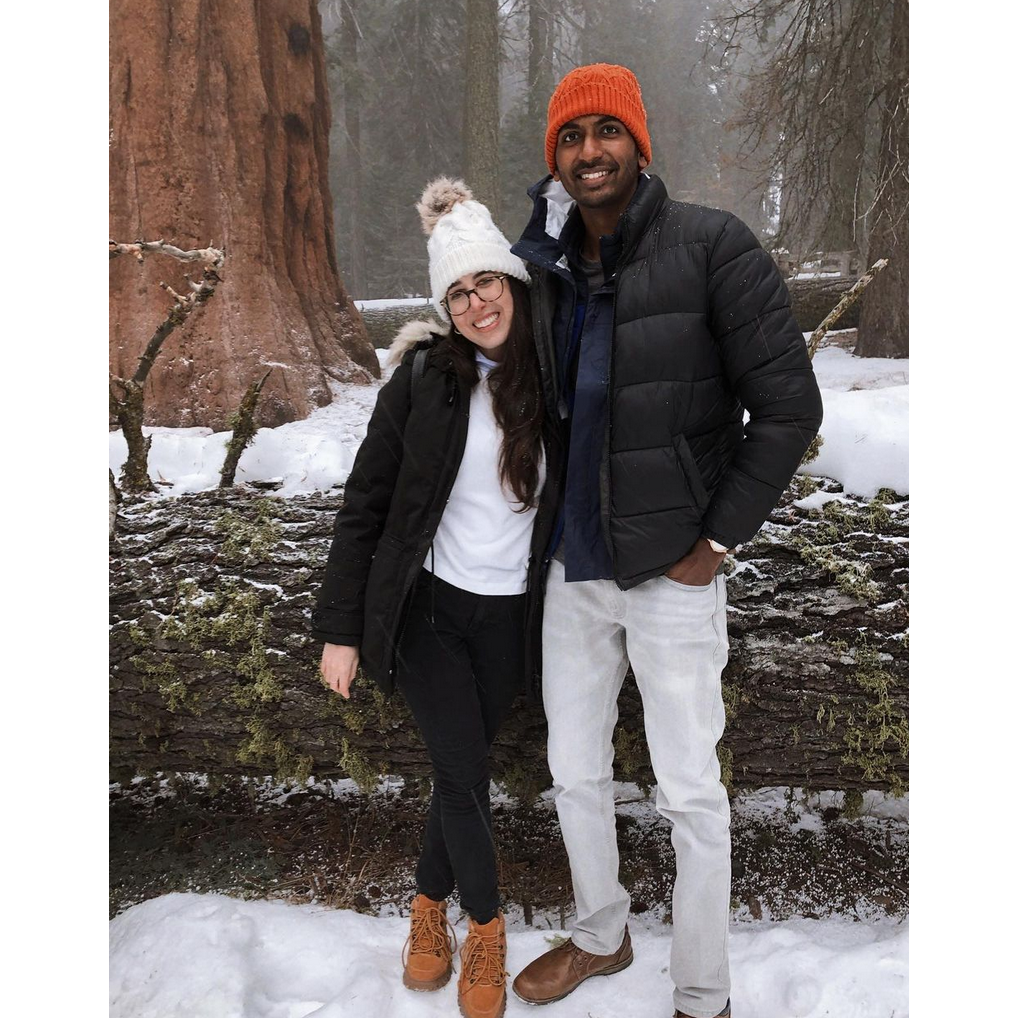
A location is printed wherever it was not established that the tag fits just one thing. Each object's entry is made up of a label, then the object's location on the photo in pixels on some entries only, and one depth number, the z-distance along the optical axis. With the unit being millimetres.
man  1477
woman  1641
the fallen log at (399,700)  2123
